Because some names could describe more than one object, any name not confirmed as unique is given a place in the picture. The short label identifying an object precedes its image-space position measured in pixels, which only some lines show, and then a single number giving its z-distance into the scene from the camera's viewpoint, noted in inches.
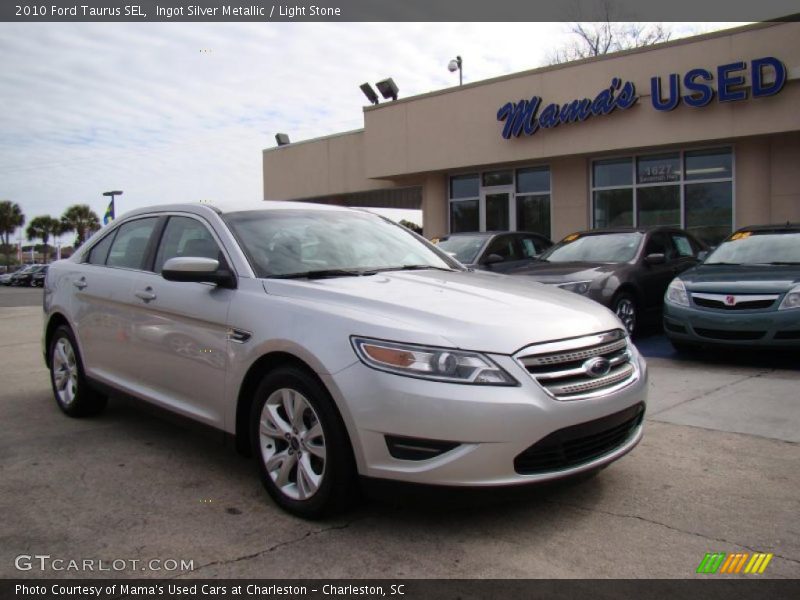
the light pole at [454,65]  923.4
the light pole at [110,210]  1028.5
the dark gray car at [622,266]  336.8
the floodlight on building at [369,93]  802.2
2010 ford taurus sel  115.4
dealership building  522.9
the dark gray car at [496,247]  408.8
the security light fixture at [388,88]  789.9
